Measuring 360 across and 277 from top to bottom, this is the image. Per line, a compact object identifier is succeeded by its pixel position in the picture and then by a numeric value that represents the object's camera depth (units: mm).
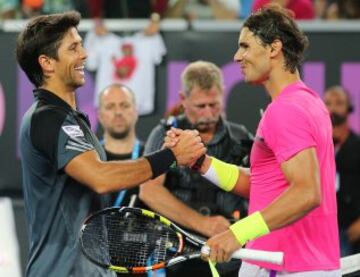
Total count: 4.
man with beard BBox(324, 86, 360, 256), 15445
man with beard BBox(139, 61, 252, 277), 12586
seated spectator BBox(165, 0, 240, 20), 19891
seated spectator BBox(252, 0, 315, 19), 18516
